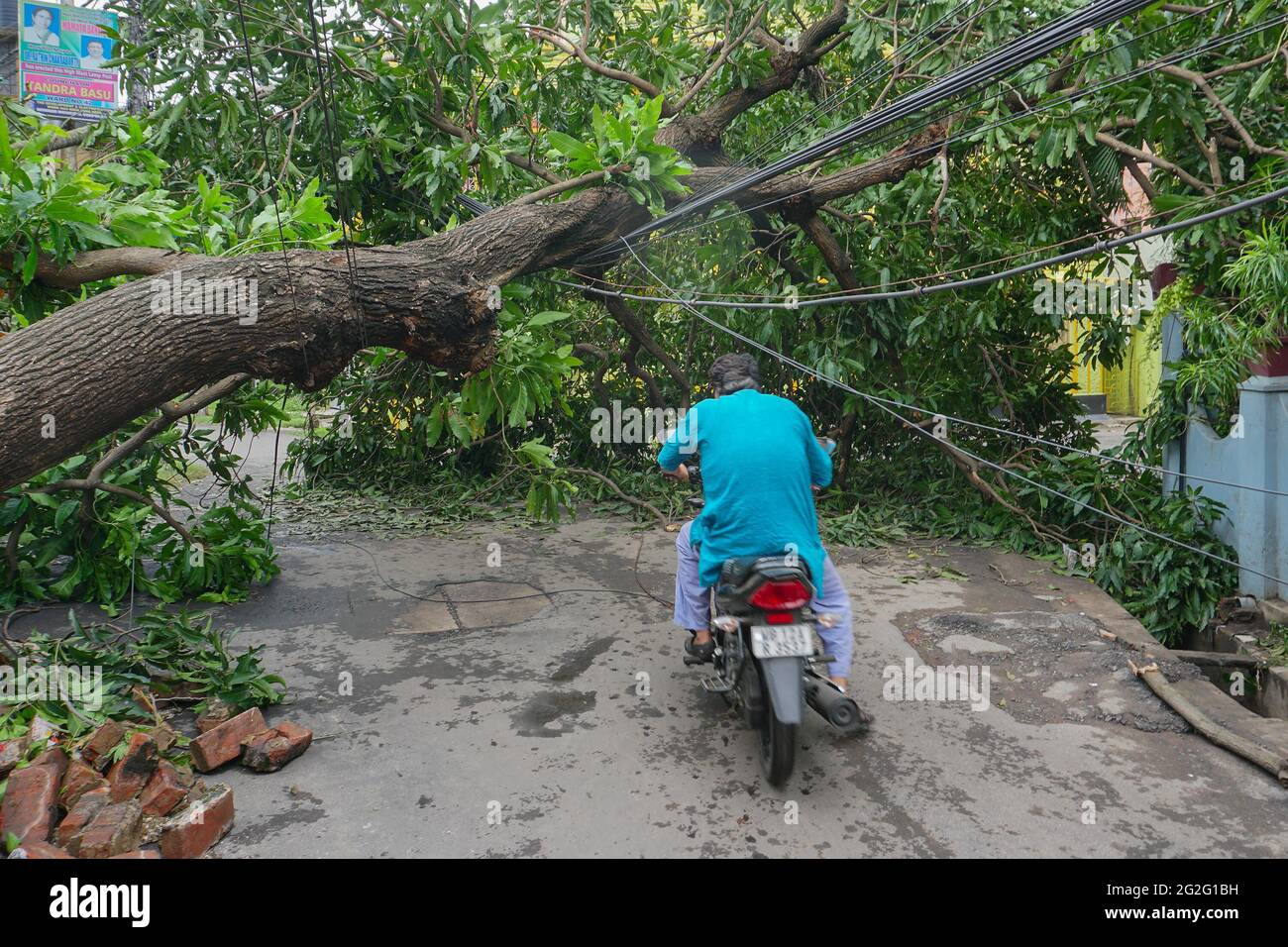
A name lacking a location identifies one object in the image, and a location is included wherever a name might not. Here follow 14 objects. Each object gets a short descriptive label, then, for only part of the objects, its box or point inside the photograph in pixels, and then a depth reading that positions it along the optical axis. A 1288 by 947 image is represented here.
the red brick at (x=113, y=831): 3.33
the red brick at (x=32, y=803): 3.42
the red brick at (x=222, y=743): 4.06
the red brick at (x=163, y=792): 3.61
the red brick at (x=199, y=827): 3.42
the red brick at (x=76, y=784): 3.59
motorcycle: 3.85
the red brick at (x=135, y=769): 3.68
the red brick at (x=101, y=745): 3.86
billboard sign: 18.14
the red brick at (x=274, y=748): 4.11
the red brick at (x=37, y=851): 3.26
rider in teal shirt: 4.20
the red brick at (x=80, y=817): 3.38
